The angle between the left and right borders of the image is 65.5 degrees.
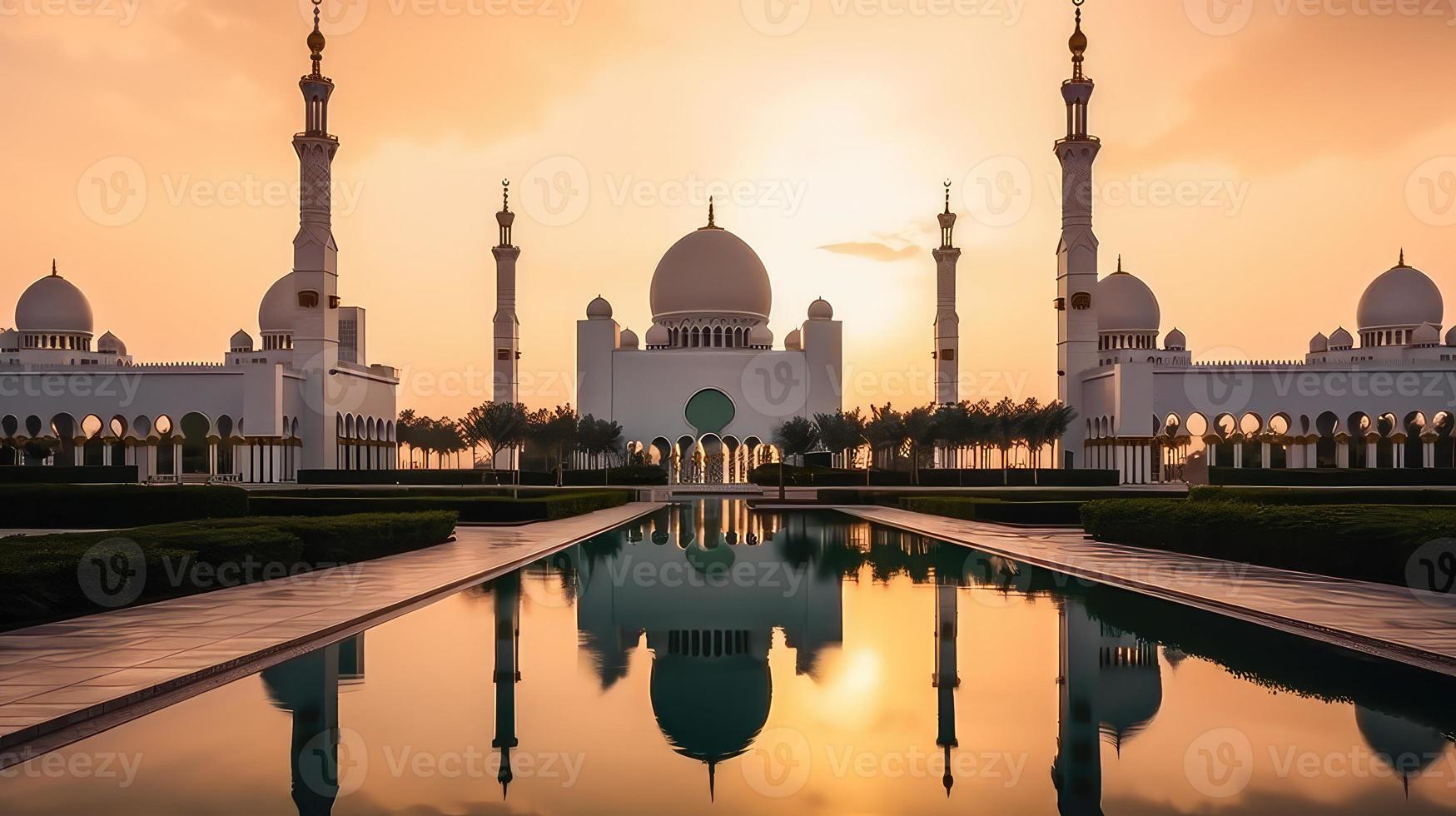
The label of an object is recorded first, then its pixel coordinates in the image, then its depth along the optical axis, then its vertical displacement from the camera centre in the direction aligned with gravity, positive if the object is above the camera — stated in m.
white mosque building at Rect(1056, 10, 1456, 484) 49.38 +1.29
